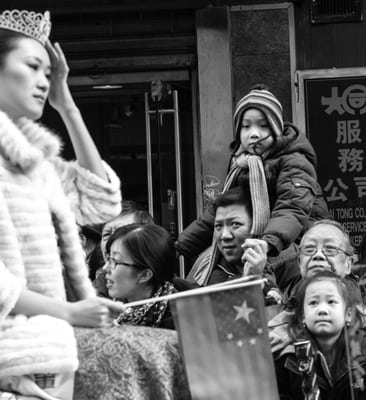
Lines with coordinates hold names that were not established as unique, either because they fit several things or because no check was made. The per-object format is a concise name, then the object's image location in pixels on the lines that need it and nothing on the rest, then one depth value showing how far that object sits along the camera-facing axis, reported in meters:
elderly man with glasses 7.37
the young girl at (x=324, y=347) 6.39
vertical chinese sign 11.91
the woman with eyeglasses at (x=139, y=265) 7.26
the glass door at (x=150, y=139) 12.33
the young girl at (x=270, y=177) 7.90
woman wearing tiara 4.86
